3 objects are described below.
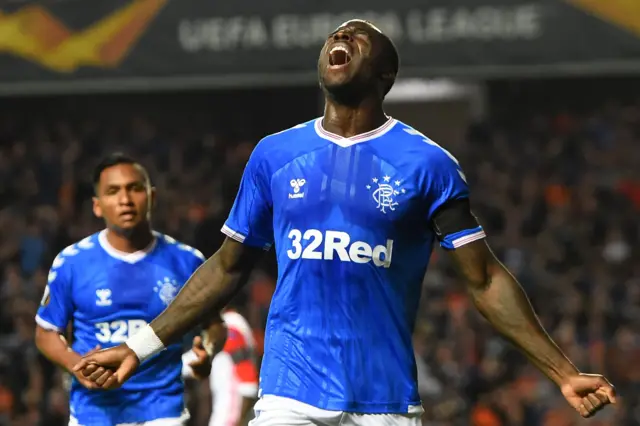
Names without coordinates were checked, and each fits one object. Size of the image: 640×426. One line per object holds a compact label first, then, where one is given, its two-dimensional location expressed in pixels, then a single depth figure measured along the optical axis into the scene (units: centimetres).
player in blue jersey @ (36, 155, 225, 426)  878
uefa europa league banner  1580
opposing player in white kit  1232
